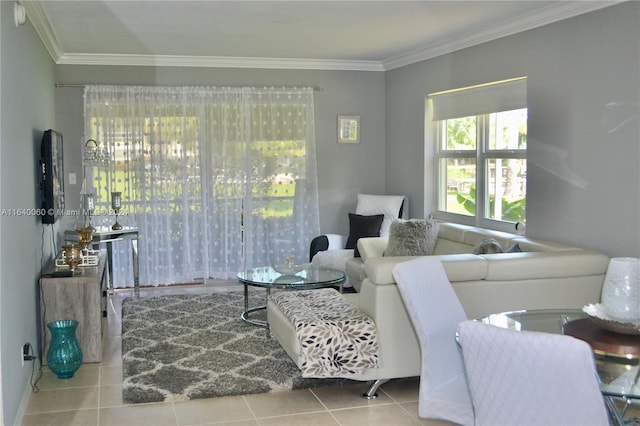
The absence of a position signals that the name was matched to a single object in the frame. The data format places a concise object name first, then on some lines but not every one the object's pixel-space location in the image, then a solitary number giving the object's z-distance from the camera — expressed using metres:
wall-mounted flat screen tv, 4.77
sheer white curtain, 6.96
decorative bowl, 2.53
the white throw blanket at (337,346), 3.67
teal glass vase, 4.15
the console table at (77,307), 4.45
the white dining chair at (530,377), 1.83
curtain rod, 6.75
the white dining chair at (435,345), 2.75
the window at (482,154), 5.57
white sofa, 3.71
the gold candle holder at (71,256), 4.71
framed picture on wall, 7.66
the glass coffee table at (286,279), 5.02
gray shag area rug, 4.00
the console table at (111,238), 6.13
